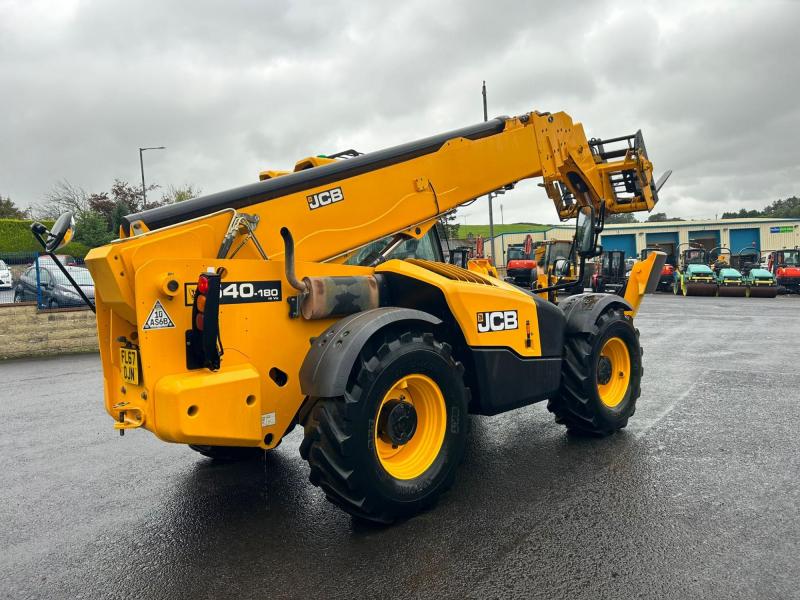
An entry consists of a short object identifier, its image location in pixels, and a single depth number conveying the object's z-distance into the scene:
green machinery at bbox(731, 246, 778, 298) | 24.14
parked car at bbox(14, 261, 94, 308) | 13.27
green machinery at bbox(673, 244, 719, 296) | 25.74
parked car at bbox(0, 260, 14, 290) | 19.18
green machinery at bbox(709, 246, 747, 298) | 24.97
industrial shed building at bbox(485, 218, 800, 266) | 50.78
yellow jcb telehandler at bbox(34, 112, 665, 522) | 3.43
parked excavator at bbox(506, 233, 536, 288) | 28.39
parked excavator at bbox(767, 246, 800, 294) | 25.88
